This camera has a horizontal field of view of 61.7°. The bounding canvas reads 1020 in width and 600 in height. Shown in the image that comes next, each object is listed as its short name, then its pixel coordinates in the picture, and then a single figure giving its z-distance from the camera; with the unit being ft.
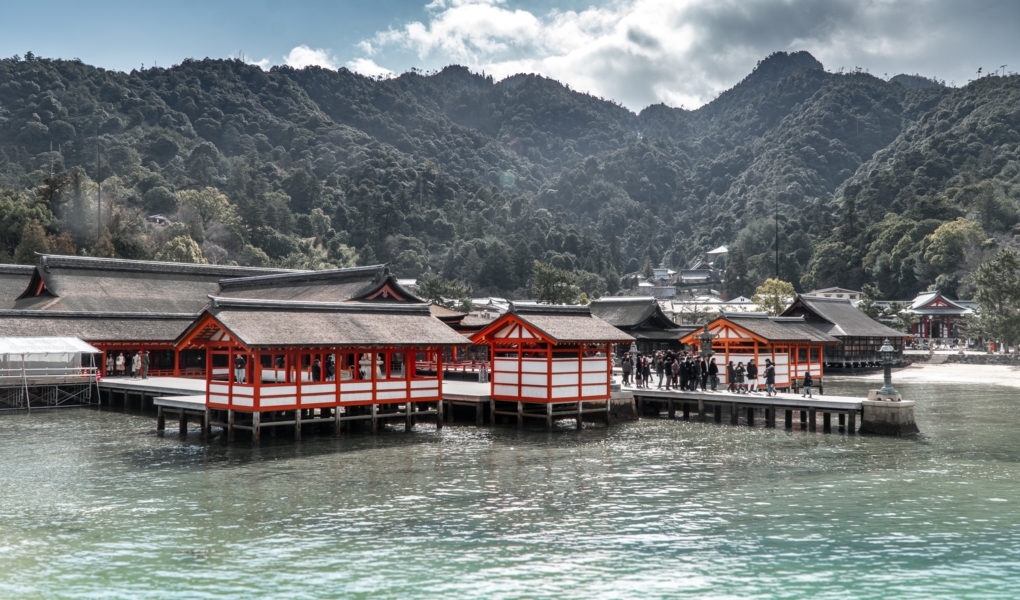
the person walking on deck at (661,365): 129.73
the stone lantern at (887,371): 98.34
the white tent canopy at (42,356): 127.44
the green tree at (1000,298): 222.69
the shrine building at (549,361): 105.40
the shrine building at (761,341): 136.67
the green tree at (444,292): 303.68
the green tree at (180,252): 274.98
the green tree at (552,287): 291.79
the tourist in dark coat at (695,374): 121.80
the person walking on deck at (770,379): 114.73
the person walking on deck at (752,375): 122.34
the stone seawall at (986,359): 228.84
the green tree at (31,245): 238.68
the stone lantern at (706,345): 122.21
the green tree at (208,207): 409.49
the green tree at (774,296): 278.46
